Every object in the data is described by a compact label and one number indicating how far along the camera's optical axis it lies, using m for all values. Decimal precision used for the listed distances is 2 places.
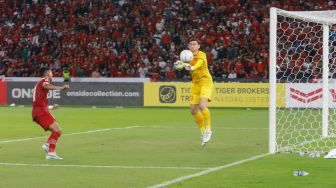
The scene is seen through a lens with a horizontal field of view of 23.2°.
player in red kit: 15.16
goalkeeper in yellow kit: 17.89
